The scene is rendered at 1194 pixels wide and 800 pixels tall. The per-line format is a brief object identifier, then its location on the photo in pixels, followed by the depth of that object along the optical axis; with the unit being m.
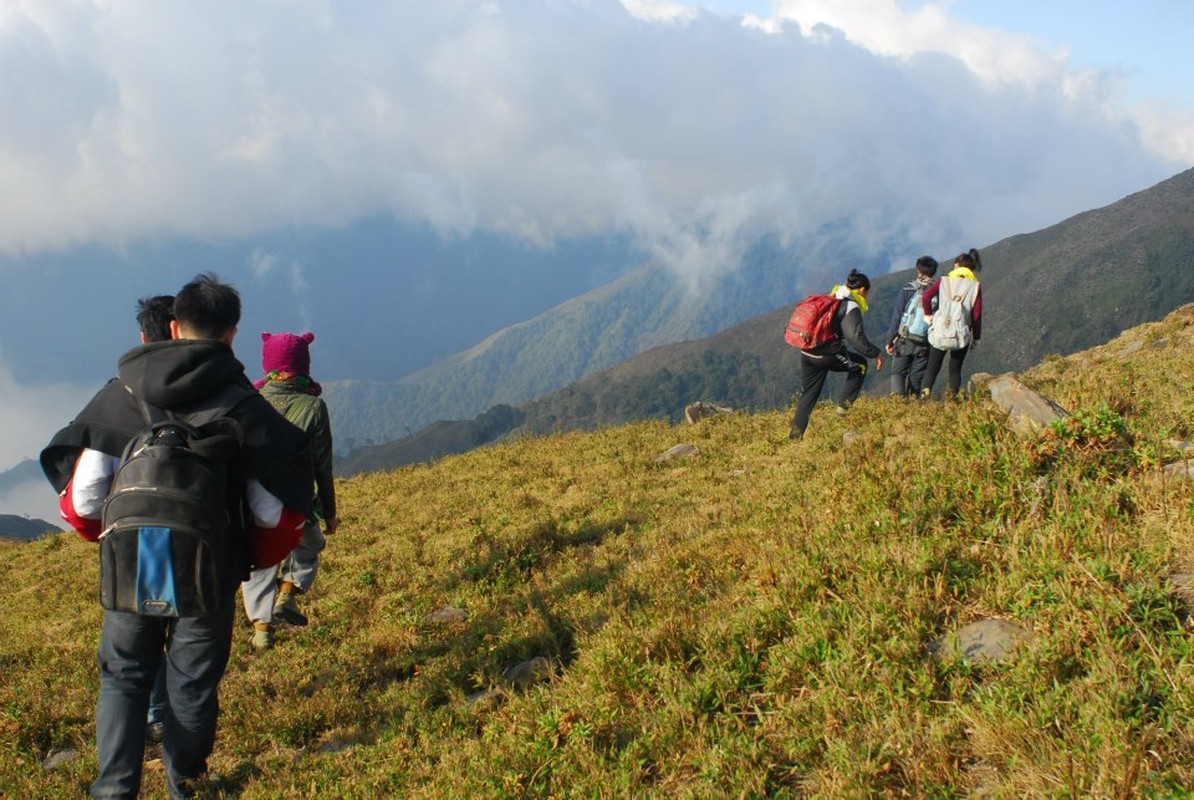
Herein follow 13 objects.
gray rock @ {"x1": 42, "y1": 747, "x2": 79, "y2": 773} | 5.33
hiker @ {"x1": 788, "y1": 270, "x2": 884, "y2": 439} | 10.82
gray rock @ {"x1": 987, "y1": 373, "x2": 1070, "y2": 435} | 5.99
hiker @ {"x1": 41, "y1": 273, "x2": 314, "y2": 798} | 4.08
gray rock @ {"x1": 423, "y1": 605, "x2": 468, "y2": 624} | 7.04
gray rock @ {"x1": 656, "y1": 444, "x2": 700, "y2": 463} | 12.78
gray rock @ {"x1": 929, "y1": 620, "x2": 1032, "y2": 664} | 3.71
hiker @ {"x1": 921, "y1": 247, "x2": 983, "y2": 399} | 11.43
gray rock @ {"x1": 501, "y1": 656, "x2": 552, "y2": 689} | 5.16
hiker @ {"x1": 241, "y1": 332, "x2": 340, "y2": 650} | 6.84
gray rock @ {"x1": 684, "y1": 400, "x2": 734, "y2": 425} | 17.05
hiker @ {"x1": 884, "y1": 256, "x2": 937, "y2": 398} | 12.43
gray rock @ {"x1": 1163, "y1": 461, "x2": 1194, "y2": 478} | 4.77
